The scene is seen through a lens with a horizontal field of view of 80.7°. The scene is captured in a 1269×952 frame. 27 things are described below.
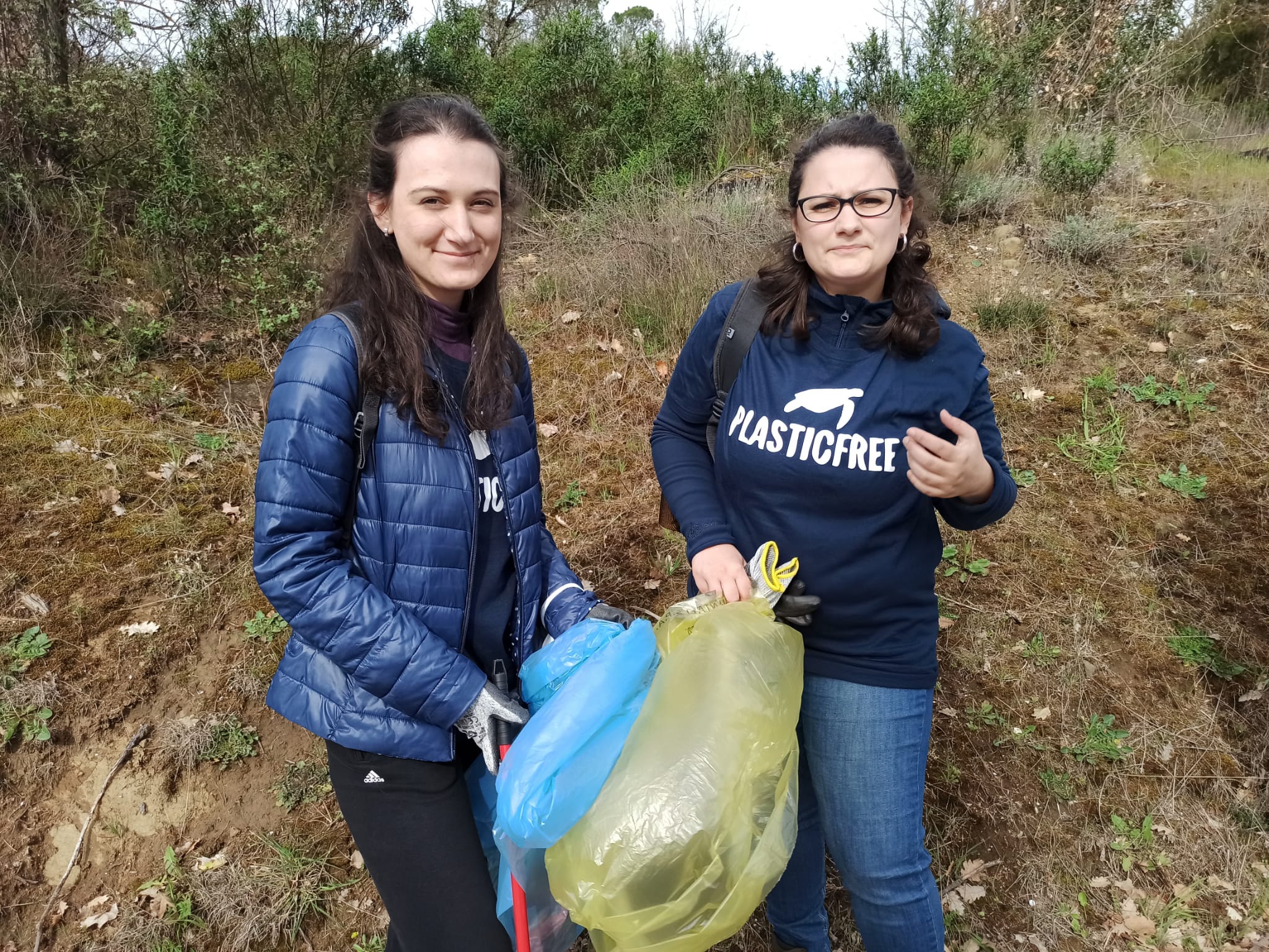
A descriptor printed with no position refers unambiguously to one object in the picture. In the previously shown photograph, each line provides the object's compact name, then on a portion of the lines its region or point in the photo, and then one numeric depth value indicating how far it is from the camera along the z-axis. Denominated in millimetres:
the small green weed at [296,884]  2570
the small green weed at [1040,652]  3476
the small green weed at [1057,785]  2994
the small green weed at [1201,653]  3384
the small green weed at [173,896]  2520
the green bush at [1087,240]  6020
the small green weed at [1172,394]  4762
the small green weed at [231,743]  2949
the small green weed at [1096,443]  4453
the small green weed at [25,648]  3023
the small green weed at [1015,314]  5406
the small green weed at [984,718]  3250
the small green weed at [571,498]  4355
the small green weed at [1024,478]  4378
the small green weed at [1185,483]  4242
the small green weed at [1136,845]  2816
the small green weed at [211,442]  4309
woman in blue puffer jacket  1514
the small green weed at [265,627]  3354
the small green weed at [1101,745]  3105
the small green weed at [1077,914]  2641
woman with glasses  1724
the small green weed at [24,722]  2832
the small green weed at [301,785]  2877
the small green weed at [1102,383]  4930
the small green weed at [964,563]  3900
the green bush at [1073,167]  6570
